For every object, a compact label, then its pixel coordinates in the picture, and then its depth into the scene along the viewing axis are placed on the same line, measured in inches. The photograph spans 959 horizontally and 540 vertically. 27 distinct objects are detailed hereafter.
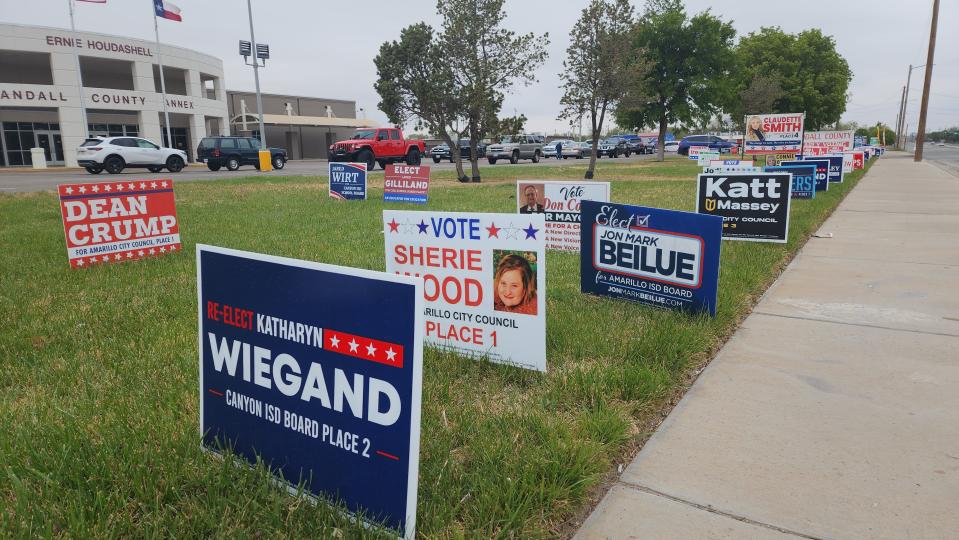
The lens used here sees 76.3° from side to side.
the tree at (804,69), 2084.2
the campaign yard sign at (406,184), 521.0
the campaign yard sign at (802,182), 515.5
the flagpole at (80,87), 1327.5
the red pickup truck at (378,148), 1099.3
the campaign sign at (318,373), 76.7
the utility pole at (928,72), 1362.0
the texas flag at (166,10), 1331.8
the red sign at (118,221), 259.8
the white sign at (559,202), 241.1
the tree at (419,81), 818.8
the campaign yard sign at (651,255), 179.2
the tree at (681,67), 1678.2
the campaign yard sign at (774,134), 806.5
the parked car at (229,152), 1107.3
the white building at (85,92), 1349.7
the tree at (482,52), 788.0
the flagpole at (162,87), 1433.7
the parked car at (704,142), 1948.9
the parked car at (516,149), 1438.2
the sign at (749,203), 296.4
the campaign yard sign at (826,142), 993.5
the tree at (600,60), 847.1
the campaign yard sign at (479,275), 141.3
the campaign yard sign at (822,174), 617.0
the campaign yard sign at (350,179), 556.7
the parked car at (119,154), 914.7
